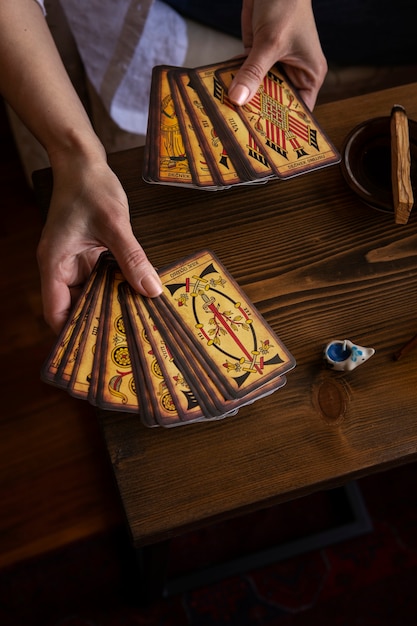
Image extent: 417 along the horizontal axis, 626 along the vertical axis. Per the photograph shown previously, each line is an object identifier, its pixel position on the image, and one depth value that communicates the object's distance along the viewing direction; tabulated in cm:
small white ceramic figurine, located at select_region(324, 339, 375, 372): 104
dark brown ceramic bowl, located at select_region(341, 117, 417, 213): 122
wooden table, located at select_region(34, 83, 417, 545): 100
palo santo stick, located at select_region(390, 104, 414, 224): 115
